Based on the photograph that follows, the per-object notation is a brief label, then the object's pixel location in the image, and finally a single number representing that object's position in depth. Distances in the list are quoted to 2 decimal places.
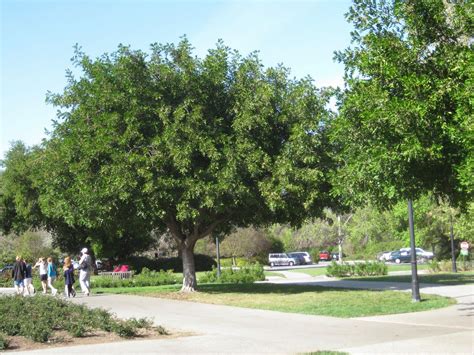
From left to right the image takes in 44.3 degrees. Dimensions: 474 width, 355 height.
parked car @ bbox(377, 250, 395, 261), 62.62
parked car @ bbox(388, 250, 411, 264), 60.69
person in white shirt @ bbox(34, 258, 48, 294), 24.71
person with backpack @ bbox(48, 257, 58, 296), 24.48
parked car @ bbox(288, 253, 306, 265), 62.86
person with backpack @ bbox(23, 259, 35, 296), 24.39
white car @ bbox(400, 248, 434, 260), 60.78
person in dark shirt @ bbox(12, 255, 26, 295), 24.05
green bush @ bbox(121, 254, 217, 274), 50.94
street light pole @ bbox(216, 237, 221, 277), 31.77
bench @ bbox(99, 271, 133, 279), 34.34
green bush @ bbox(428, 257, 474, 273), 36.83
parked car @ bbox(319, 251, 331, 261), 71.38
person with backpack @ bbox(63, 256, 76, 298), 22.03
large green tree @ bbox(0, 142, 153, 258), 41.78
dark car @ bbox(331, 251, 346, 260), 72.69
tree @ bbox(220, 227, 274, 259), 59.28
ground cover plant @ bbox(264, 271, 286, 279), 38.66
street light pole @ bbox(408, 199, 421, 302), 17.45
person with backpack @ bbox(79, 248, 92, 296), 22.47
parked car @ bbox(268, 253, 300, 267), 60.81
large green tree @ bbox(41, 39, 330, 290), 19.33
